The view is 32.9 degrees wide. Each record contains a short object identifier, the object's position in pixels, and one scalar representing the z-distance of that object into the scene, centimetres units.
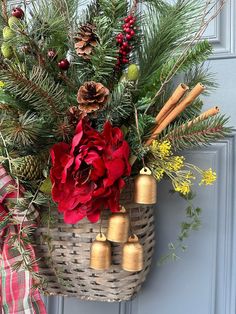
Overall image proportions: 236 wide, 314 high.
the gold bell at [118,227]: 46
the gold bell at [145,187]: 46
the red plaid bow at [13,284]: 52
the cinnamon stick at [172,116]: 47
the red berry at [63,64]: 47
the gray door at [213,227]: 58
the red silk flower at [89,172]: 44
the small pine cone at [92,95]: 44
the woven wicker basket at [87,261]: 51
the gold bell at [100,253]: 47
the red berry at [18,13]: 48
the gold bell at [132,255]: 48
